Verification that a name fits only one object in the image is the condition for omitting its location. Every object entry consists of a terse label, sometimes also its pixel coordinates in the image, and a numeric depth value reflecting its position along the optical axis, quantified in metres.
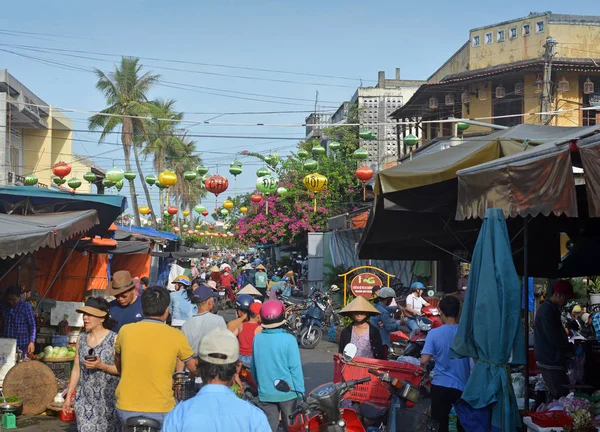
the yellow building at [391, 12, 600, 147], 29.12
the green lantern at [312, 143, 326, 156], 20.65
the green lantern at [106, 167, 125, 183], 18.78
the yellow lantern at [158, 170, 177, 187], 20.55
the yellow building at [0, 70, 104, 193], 27.05
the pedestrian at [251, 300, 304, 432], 6.85
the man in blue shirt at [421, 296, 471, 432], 6.82
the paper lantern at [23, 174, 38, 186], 22.42
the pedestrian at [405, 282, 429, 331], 16.14
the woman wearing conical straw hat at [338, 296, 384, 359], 8.34
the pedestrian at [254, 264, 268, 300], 26.48
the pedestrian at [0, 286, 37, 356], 11.09
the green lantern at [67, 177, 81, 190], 20.52
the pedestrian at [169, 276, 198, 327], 13.71
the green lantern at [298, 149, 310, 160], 22.00
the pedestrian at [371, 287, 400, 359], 10.81
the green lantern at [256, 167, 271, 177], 23.20
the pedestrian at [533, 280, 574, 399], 8.70
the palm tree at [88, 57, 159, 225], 36.41
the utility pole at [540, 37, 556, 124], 23.23
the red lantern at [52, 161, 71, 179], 18.92
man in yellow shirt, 5.43
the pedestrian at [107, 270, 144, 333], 8.29
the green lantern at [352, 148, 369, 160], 19.17
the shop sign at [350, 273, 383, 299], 19.28
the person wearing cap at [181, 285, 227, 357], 7.99
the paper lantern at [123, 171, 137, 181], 24.07
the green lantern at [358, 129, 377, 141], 19.26
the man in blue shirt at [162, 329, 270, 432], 3.41
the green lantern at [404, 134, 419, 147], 18.98
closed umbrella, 5.89
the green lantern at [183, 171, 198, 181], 21.98
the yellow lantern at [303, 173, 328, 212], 19.89
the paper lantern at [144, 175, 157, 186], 25.59
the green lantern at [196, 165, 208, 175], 22.93
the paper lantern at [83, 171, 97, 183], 21.76
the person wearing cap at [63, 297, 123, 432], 6.25
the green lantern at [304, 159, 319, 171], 19.92
